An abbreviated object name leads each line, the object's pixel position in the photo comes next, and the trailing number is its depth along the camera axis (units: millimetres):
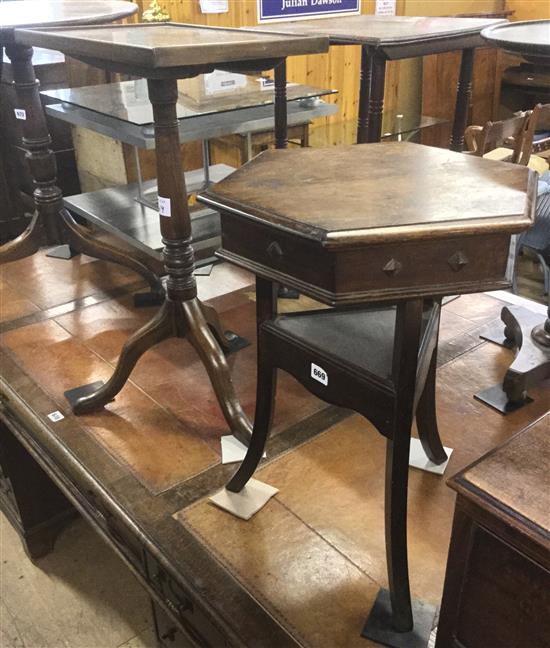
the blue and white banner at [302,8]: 3887
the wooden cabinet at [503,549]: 697
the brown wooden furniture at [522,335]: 1340
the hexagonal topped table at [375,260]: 875
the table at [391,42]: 1709
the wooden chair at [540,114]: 2088
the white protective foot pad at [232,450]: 1486
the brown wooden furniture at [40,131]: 1990
